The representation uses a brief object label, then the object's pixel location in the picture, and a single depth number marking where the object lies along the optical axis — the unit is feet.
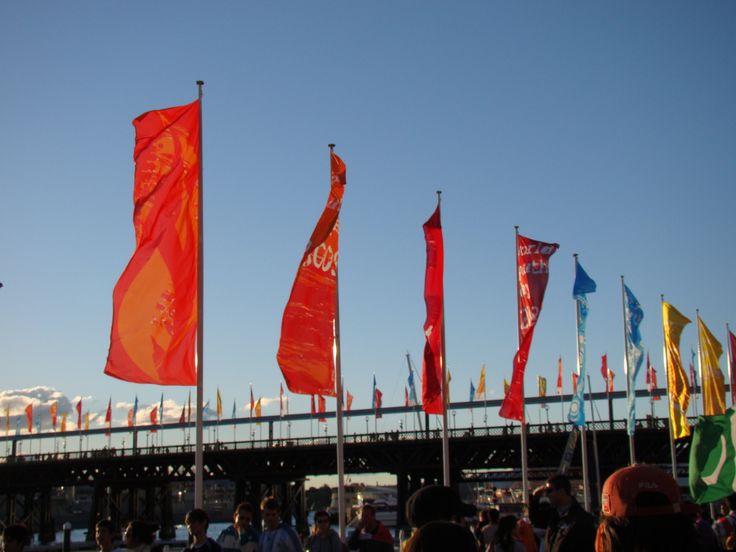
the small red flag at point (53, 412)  428.15
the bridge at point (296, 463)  247.70
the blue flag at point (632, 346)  125.90
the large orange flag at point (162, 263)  58.80
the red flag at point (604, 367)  250.98
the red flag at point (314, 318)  67.87
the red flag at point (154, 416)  393.29
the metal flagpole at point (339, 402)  71.92
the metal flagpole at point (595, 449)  214.48
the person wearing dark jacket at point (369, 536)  44.91
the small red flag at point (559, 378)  257.61
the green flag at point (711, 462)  45.91
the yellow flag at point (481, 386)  300.40
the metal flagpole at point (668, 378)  122.83
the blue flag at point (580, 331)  106.11
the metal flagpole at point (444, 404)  85.17
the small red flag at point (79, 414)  405.80
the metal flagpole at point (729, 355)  150.04
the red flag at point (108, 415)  384.47
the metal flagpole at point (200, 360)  61.41
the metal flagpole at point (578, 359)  106.42
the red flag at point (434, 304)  85.51
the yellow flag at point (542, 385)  325.13
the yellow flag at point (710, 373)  126.52
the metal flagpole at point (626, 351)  126.52
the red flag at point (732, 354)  149.48
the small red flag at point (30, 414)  374.47
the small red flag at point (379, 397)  330.32
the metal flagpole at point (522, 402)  92.71
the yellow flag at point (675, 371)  120.78
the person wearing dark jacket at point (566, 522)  21.54
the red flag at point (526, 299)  92.32
